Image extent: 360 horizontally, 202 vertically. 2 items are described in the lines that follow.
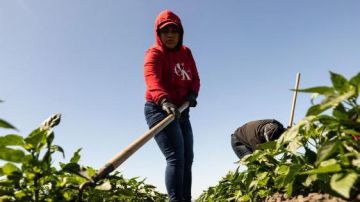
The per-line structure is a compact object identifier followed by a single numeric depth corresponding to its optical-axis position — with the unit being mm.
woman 3459
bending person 5426
